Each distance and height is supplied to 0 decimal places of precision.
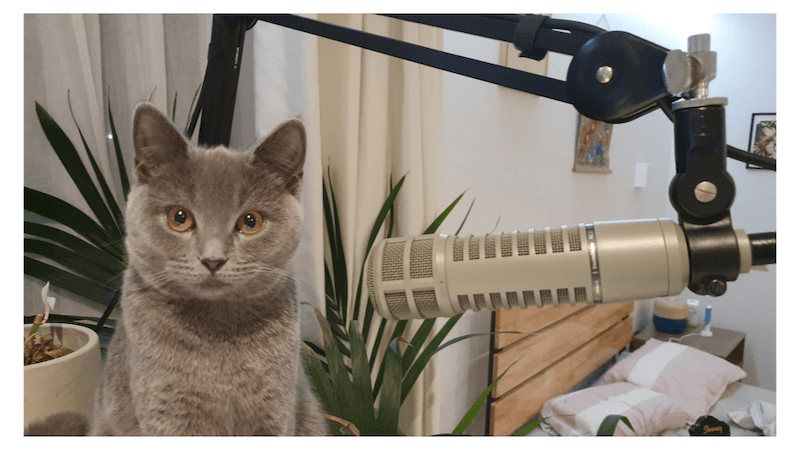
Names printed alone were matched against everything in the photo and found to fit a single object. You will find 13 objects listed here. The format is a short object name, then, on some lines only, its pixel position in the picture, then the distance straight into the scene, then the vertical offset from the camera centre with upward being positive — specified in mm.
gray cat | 447 -75
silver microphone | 289 -32
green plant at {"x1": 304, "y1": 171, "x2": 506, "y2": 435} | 749 -252
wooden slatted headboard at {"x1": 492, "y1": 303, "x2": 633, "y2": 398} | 1537 -478
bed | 1569 -680
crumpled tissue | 1708 -771
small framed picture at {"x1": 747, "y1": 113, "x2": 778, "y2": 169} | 2311 +479
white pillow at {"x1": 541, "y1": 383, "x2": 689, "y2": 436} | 1575 -698
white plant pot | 460 -174
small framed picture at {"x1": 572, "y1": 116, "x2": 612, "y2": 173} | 1936 +342
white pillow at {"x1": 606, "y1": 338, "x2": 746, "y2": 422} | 1871 -679
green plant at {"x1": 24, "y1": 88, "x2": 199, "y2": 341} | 558 -23
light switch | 2349 +248
